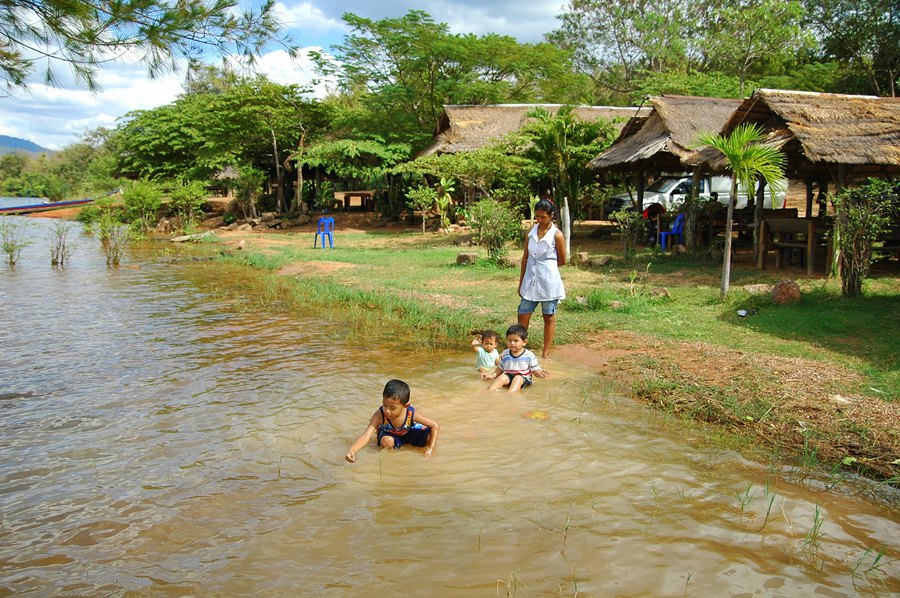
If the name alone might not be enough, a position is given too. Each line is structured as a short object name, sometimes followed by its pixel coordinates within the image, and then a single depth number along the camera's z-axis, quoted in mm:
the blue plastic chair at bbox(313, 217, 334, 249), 18875
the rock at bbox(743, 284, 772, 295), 9552
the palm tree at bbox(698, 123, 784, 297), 8883
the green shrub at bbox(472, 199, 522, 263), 13977
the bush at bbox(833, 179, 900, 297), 8609
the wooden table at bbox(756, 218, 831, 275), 11414
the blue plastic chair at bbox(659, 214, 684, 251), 15295
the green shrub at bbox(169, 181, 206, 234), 24609
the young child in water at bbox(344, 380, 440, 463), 4672
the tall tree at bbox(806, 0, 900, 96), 25473
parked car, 20328
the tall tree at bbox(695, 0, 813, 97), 27156
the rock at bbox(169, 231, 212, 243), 21844
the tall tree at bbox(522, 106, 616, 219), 15625
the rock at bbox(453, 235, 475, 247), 18656
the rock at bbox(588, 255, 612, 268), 13457
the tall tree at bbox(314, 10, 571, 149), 24547
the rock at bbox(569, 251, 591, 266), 13578
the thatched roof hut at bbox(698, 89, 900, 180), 10469
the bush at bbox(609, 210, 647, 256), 14359
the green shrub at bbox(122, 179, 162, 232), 23172
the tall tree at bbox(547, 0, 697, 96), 34125
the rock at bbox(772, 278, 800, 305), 8820
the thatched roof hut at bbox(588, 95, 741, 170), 14711
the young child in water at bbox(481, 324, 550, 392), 6098
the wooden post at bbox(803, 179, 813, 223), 15471
